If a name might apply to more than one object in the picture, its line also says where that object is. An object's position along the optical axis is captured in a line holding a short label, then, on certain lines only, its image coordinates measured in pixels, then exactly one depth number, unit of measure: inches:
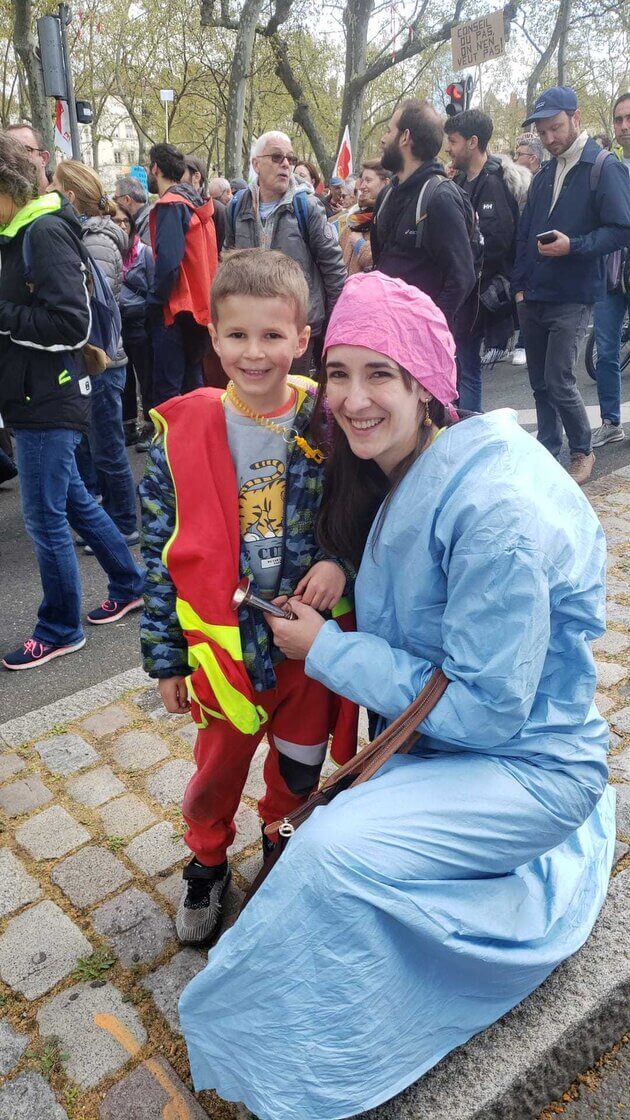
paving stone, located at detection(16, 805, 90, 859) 98.2
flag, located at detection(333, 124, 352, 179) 499.9
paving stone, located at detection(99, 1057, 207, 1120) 68.7
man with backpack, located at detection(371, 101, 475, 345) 175.0
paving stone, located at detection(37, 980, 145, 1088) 72.5
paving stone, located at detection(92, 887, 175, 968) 84.2
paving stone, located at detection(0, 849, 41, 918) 90.7
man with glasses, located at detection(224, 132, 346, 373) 195.6
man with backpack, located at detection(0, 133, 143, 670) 124.8
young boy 72.8
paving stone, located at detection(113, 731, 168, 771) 113.3
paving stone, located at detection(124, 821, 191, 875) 95.9
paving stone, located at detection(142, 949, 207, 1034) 77.5
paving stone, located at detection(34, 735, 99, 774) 113.0
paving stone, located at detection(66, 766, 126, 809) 106.4
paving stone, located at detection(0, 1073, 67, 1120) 69.1
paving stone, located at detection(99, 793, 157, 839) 101.1
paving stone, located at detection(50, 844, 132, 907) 91.7
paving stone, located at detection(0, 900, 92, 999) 81.4
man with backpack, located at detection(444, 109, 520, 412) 226.1
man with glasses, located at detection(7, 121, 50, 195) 177.6
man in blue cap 185.2
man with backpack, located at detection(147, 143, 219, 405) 208.5
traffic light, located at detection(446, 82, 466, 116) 336.8
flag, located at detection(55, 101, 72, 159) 352.8
